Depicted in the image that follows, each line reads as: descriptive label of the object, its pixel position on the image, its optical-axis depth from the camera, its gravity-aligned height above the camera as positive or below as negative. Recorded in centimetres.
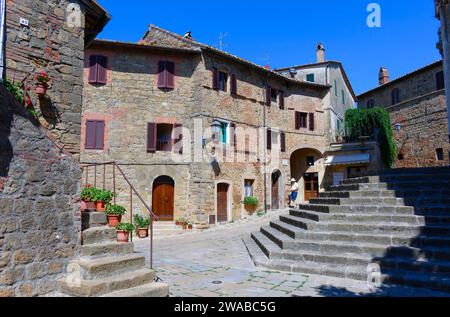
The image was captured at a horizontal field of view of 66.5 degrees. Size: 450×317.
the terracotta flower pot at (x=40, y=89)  521 +157
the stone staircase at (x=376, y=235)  618 -93
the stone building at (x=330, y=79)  2373 +816
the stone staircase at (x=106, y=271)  459 -114
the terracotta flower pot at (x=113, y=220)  665 -53
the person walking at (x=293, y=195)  1895 -17
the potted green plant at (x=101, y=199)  661 -12
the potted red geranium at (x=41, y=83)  521 +167
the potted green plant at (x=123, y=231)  678 -77
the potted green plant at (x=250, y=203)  1862 -60
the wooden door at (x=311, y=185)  2366 +48
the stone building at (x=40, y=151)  451 +59
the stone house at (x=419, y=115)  2356 +557
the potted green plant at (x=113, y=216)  666 -45
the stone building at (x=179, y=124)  1590 +338
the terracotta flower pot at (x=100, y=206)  659 -26
